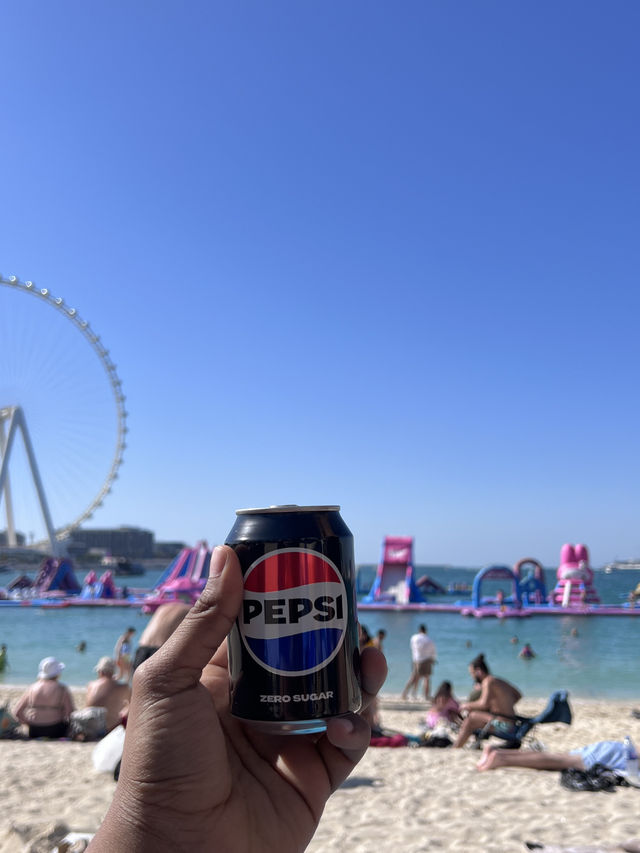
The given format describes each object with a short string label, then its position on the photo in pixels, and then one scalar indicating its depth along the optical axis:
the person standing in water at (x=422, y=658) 12.01
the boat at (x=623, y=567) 156.56
